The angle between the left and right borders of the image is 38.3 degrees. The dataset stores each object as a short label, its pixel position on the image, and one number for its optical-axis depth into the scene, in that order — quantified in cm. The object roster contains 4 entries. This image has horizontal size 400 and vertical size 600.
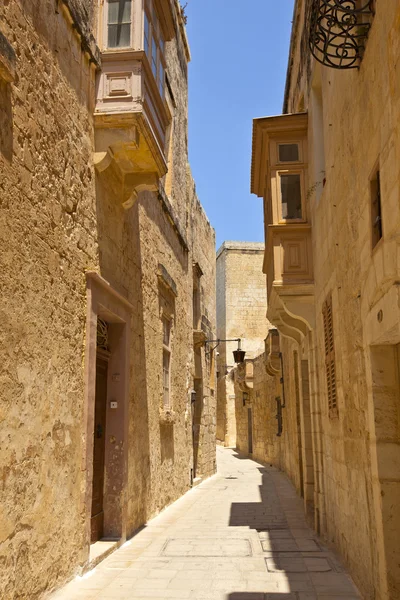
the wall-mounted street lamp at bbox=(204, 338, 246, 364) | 1853
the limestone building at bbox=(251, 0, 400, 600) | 373
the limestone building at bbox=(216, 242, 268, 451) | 3012
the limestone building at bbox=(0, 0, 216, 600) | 420
